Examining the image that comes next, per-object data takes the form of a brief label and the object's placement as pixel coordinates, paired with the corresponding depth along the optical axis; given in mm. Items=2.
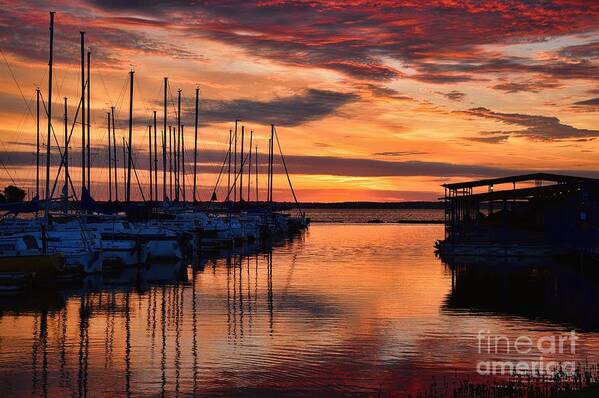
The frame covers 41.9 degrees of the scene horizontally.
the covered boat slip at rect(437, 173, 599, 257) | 57500
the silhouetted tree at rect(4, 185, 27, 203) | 152125
